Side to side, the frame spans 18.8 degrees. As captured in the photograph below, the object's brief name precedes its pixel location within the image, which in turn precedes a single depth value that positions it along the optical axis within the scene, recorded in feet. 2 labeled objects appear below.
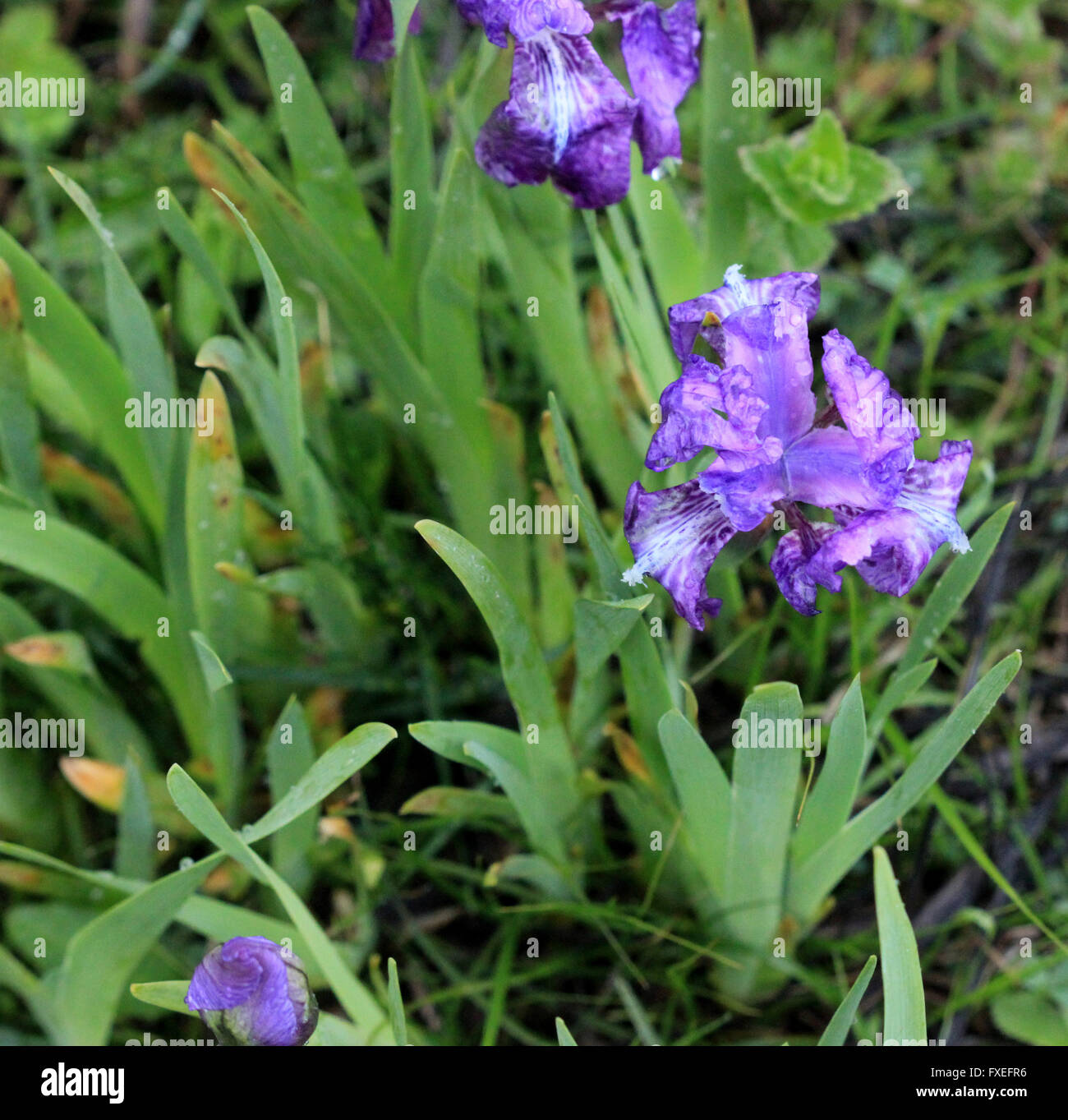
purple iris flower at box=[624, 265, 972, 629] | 1.72
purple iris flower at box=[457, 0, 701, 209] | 1.79
